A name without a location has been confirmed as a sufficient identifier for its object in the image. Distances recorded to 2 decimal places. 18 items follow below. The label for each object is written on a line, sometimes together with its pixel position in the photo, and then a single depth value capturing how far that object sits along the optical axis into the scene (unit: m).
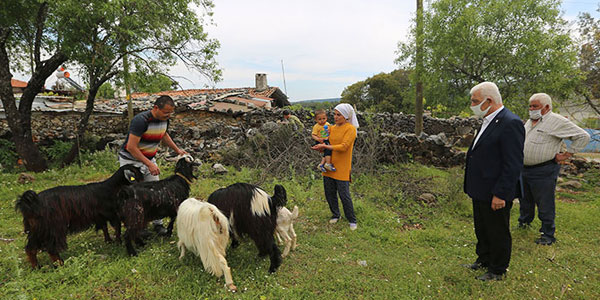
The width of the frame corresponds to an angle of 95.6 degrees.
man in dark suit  2.61
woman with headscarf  3.96
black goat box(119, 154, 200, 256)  3.11
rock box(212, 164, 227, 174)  7.14
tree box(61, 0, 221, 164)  6.00
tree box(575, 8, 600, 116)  9.27
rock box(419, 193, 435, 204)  5.61
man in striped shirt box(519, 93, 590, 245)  3.71
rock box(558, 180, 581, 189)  7.04
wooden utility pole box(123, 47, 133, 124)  7.58
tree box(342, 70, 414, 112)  31.22
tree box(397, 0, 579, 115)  9.29
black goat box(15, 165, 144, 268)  2.73
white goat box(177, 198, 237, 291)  2.62
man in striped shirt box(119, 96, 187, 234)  3.41
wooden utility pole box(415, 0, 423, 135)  10.97
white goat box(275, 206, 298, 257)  3.27
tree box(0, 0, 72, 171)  6.93
